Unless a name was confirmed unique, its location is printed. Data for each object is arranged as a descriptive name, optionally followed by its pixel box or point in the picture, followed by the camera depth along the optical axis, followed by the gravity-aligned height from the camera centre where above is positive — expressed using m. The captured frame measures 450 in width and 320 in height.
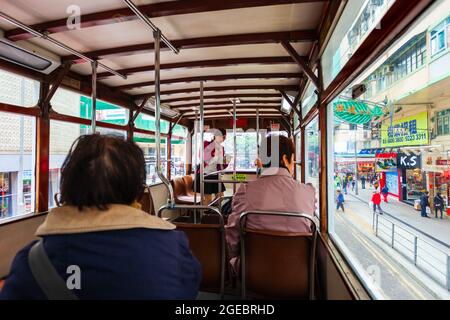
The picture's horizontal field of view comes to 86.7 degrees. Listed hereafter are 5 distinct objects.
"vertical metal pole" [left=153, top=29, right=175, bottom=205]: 1.96 +0.38
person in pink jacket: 1.56 -0.26
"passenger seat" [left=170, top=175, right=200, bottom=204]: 4.54 -0.58
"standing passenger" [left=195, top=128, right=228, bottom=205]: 5.22 +0.19
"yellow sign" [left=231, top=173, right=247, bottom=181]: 3.81 -0.24
